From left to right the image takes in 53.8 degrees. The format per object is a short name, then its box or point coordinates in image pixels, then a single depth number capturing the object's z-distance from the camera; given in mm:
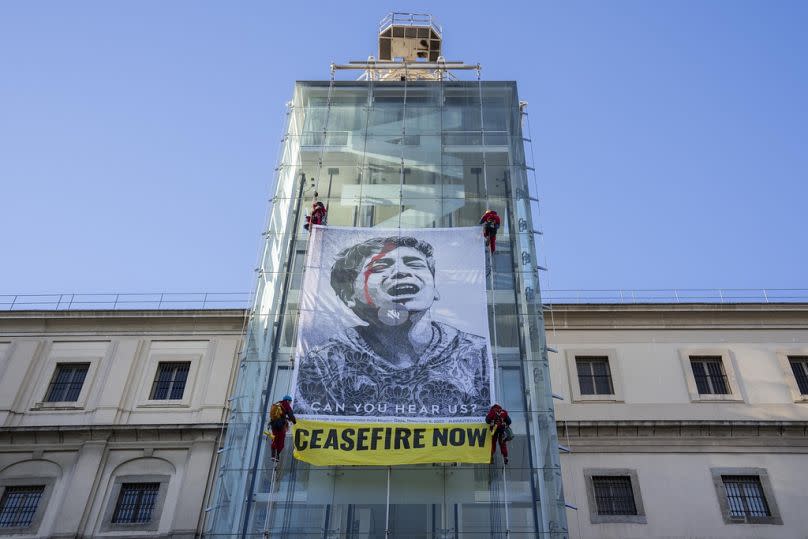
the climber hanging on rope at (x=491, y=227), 23344
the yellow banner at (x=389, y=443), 19125
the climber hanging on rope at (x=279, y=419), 19172
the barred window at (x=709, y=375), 24828
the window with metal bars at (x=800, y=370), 24891
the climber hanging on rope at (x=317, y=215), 23827
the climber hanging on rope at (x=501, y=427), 19289
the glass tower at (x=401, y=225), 18938
